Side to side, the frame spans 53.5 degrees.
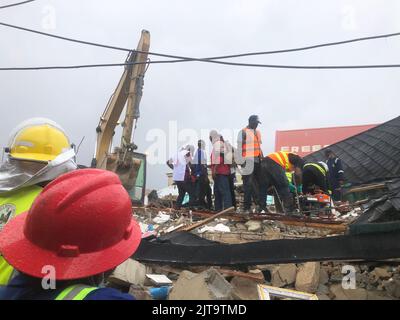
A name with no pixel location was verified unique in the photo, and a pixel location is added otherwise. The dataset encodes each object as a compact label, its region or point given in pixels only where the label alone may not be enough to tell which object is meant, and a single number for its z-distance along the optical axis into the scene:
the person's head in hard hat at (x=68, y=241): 1.28
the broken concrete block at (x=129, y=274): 3.33
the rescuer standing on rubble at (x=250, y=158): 6.82
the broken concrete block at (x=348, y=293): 3.43
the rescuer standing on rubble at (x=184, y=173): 8.34
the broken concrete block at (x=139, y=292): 3.08
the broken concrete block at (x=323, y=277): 3.69
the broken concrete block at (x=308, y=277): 3.56
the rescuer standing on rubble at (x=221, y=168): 7.13
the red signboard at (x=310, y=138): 25.48
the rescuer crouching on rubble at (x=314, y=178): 7.76
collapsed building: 3.37
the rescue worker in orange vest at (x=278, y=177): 6.87
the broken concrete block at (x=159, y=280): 3.54
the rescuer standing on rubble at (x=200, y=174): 8.18
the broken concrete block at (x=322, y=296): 3.45
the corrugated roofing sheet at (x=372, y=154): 9.59
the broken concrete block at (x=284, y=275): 3.66
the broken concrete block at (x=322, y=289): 3.55
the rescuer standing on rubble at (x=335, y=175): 8.75
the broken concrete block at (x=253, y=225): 5.39
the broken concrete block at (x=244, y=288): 3.38
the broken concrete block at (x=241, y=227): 5.49
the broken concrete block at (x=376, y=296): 3.36
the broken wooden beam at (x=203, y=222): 5.17
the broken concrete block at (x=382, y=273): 3.60
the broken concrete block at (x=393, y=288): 3.37
